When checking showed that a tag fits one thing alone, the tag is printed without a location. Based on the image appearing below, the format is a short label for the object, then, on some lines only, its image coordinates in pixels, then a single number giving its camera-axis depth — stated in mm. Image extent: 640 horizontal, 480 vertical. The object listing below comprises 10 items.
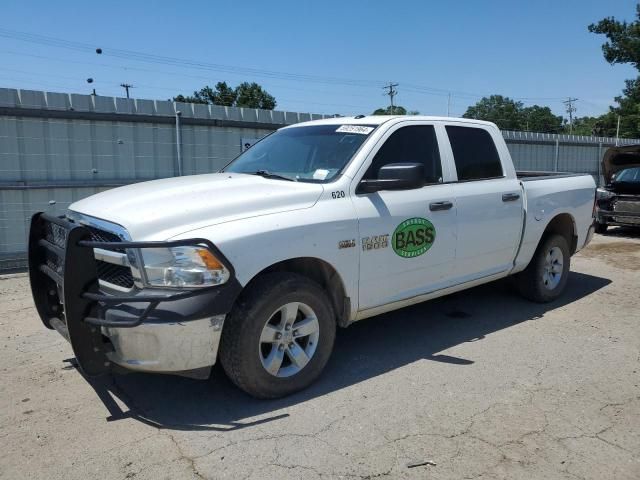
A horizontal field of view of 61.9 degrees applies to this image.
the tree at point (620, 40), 27594
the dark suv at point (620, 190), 10961
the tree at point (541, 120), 112688
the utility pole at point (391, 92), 63188
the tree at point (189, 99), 70019
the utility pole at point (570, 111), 93062
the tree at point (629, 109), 31516
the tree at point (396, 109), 60350
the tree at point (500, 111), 113175
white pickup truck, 3213
